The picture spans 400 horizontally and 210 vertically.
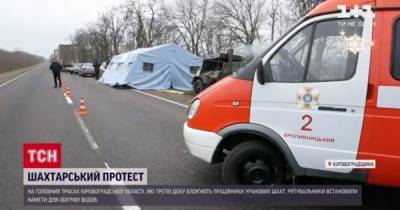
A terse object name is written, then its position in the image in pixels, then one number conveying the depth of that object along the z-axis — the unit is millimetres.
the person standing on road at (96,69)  41769
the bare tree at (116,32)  84619
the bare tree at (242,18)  68812
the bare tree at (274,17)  67769
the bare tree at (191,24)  78312
